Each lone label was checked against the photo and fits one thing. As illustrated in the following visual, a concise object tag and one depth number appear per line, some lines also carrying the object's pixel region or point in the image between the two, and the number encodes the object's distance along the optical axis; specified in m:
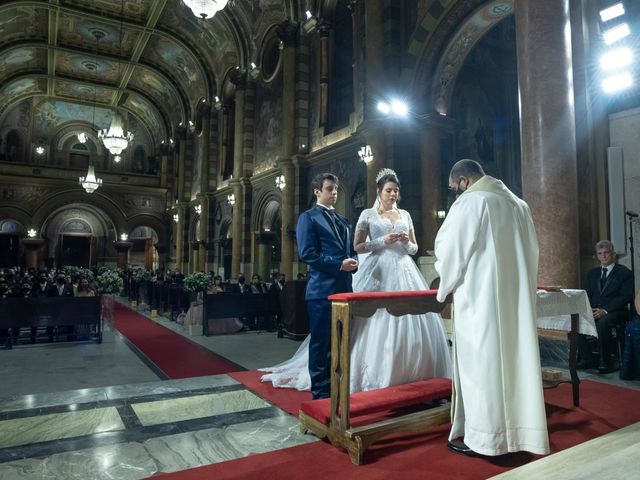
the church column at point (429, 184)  10.26
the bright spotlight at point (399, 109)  10.12
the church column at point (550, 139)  5.36
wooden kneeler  2.64
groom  3.37
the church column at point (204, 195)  21.83
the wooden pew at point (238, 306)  8.42
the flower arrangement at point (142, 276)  15.49
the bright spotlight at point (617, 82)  5.95
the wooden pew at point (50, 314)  7.11
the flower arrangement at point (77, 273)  11.69
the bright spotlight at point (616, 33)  5.90
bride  3.46
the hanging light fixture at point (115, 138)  14.30
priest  2.45
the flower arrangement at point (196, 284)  9.62
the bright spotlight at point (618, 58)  5.86
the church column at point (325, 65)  13.87
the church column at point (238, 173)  17.62
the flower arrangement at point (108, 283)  8.73
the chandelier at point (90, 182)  18.26
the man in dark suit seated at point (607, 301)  4.99
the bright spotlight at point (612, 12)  6.04
